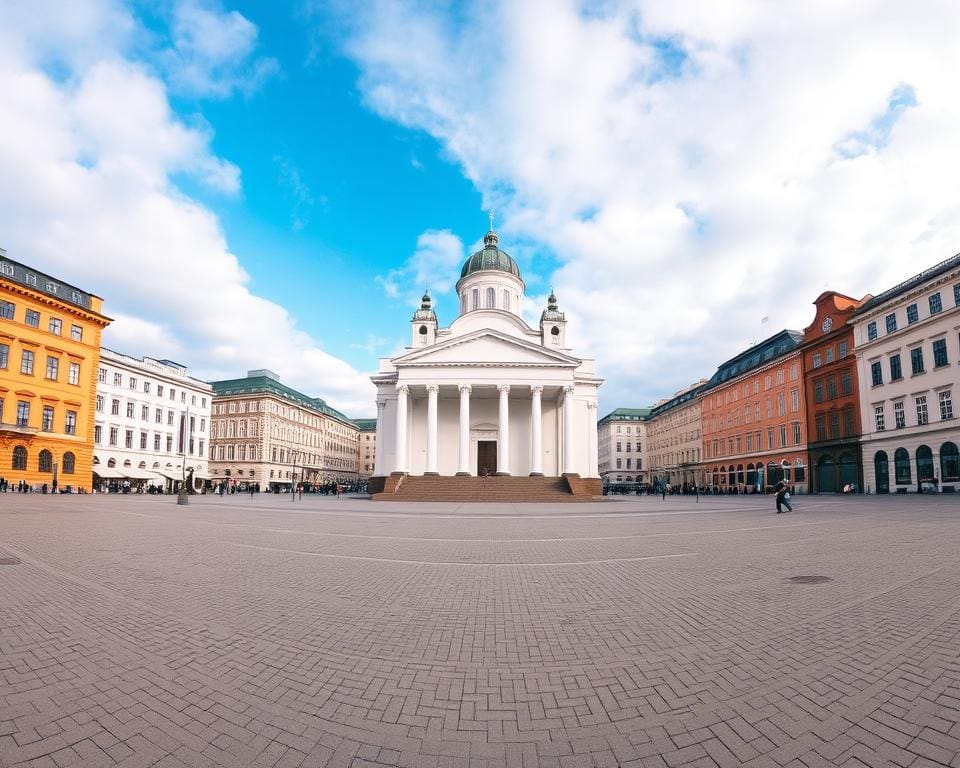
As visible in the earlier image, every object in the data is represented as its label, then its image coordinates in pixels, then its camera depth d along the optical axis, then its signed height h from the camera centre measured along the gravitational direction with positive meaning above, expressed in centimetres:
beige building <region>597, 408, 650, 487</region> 10894 +224
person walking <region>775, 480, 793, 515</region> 2258 -146
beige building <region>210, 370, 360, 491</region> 8050 +425
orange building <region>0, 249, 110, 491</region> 4169 +685
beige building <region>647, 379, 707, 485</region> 8181 +371
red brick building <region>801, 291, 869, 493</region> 4766 +613
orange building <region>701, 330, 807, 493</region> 5584 +500
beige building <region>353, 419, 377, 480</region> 13350 +260
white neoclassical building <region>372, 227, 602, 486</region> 4678 +633
